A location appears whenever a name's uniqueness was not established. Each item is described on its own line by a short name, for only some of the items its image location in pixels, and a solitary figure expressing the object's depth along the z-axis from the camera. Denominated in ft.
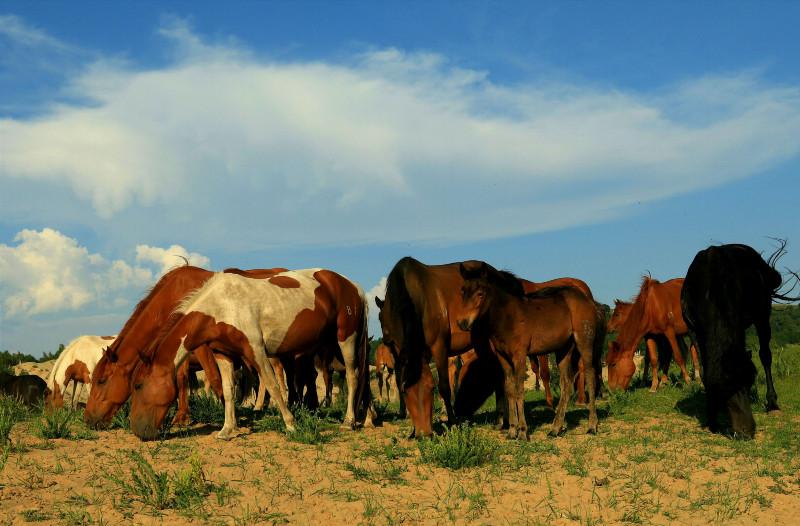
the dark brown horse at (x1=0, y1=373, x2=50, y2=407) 51.93
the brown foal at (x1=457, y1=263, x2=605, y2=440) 29.55
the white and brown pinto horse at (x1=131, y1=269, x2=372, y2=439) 31.27
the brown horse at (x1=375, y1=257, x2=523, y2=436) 29.55
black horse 29.91
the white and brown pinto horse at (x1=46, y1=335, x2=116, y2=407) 46.62
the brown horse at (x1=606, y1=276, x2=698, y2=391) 52.85
